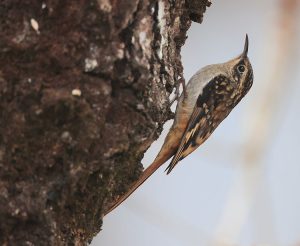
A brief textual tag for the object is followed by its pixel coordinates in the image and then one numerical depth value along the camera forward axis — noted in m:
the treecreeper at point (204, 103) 6.60
